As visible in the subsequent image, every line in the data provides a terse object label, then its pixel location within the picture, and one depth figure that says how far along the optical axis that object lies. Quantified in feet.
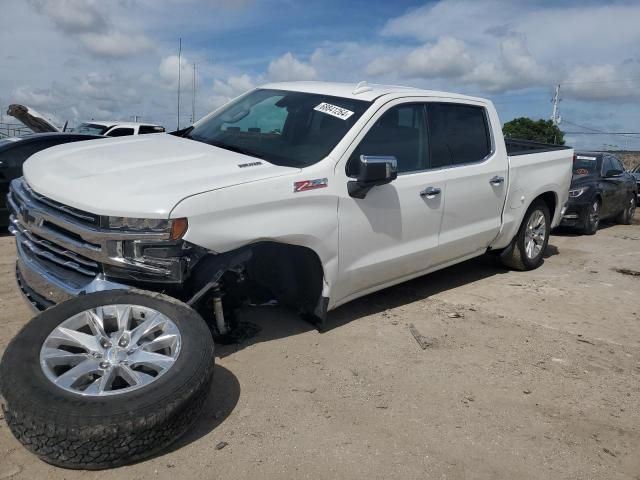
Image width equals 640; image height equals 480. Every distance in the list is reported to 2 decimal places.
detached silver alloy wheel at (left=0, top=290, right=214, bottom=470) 8.43
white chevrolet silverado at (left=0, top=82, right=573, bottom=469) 9.04
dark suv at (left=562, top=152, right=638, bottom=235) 33.42
